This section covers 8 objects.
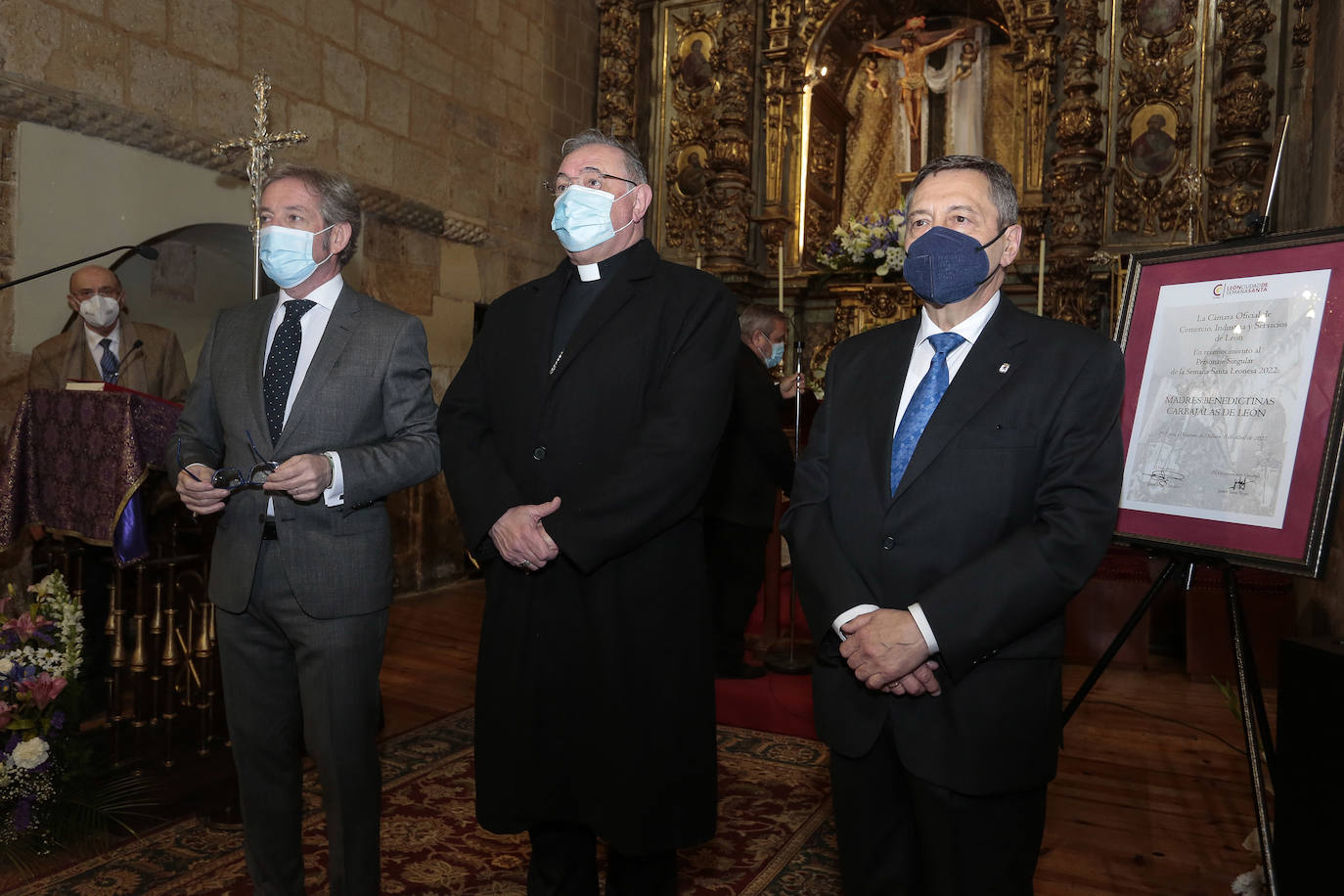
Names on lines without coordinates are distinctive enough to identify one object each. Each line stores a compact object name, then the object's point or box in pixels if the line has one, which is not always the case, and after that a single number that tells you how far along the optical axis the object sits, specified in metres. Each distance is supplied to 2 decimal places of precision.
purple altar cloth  3.04
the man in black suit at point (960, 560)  1.63
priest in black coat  1.92
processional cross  2.98
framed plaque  2.12
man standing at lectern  4.00
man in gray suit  2.12
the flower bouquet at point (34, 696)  2.79
